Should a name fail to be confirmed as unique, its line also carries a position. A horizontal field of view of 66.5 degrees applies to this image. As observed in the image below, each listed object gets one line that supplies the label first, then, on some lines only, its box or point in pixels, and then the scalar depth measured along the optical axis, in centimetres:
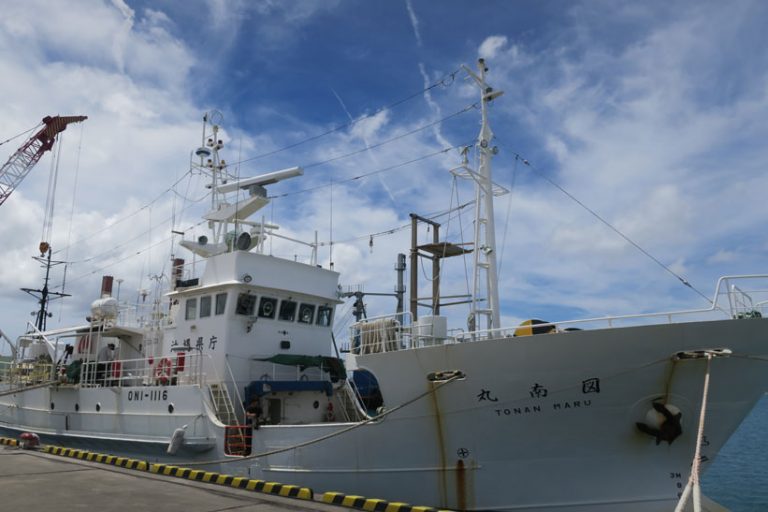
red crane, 4366
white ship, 892
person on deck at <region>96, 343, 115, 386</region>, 1711
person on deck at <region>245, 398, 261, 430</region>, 1207
